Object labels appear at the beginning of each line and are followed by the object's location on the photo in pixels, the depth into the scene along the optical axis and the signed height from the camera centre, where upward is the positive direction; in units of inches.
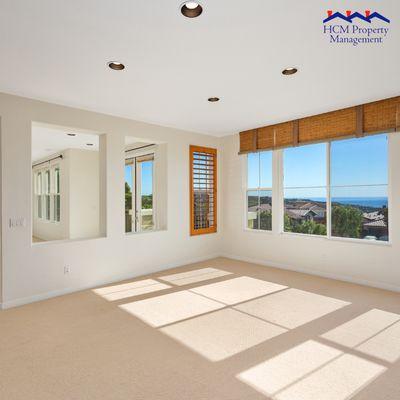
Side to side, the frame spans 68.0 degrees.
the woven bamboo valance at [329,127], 155.0 +44.1
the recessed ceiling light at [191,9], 78.6 +52.3
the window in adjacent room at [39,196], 358.9 +9.3
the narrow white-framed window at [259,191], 216.7 +7.5
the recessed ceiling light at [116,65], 111.6 +52.5
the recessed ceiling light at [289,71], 118.6 +52.4
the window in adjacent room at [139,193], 251.0 +8.2
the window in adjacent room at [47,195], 339.6 +9.4
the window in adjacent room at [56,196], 317.4 +7.8
